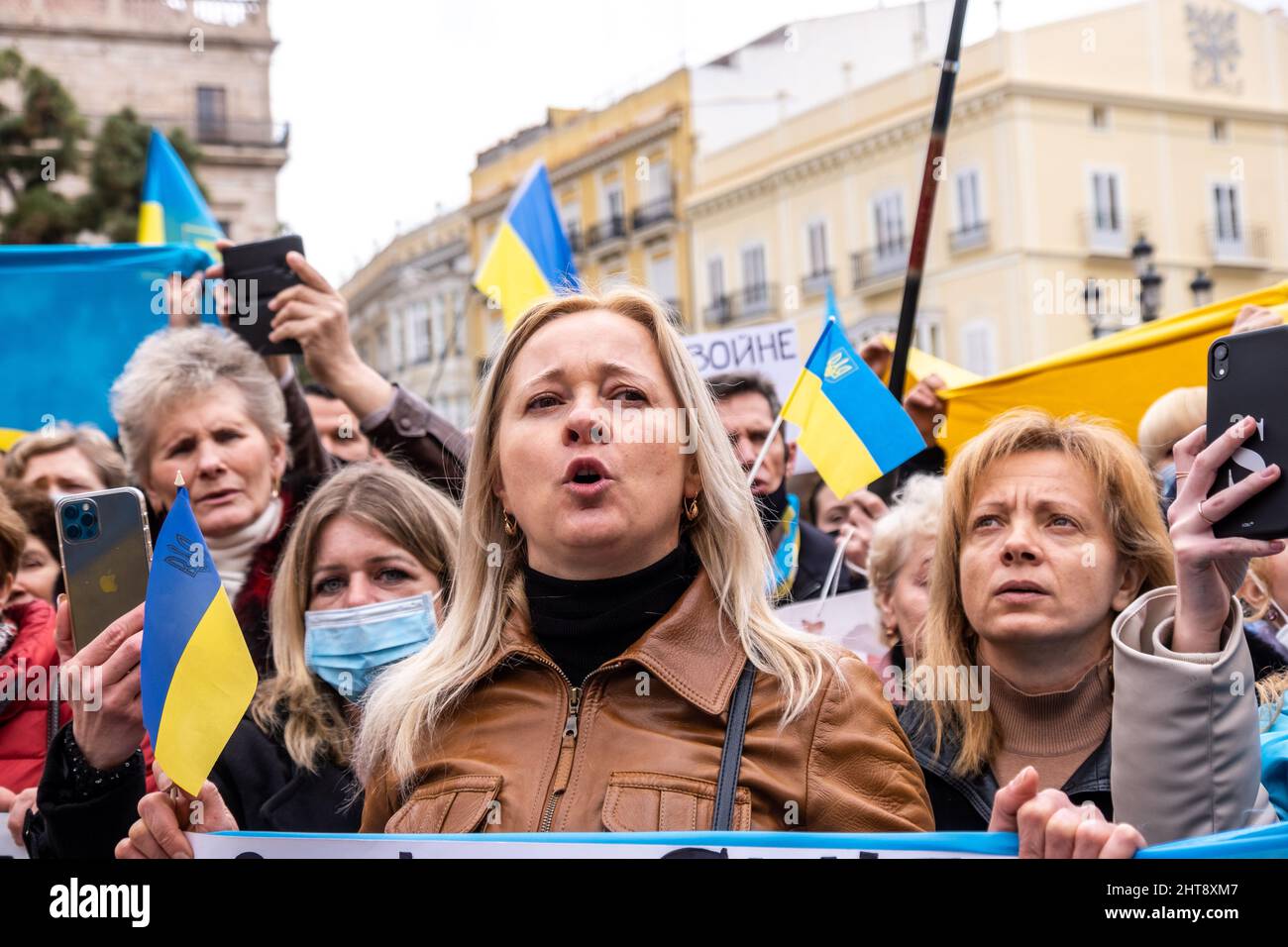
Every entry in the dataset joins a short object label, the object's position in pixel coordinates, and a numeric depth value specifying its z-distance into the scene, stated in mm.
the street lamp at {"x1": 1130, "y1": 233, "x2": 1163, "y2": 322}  13102
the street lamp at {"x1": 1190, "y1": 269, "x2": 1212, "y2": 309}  13039
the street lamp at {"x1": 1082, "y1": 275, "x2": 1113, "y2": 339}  16798
